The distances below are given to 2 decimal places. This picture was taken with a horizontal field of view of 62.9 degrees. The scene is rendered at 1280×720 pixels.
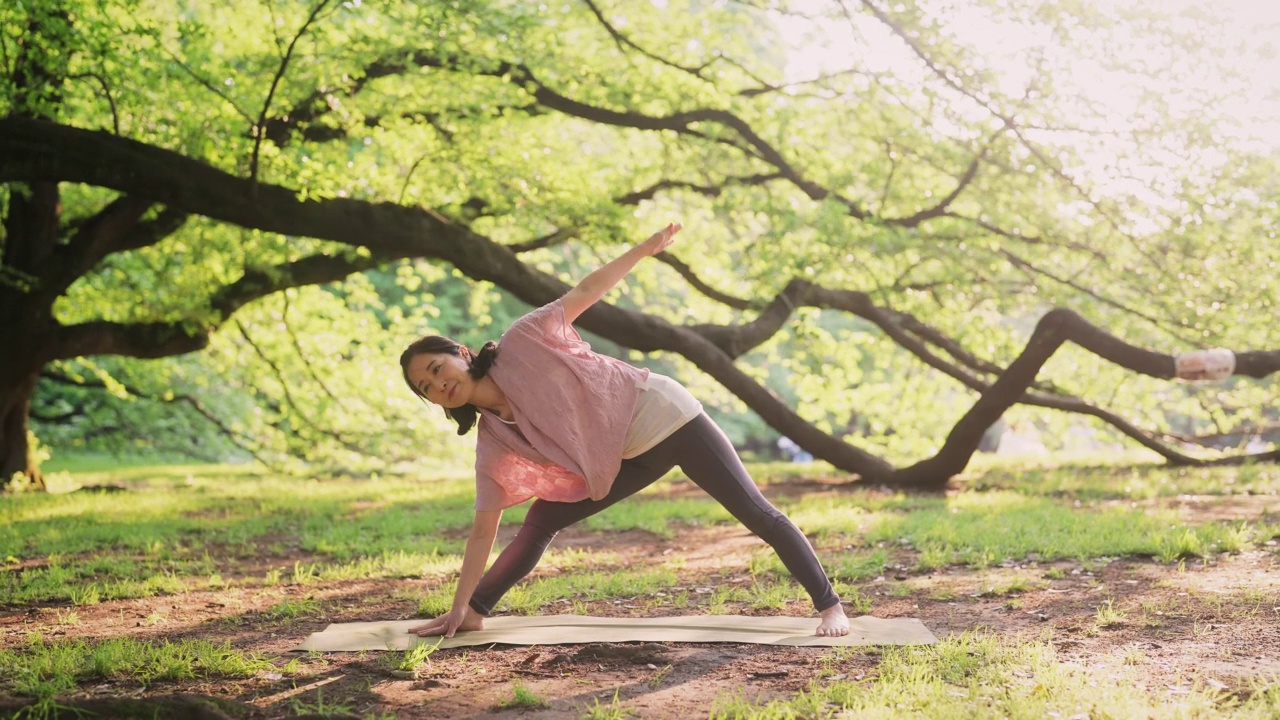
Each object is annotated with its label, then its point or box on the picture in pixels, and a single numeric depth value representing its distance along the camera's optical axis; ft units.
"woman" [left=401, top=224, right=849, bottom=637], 15.21
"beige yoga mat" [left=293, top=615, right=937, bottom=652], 15.43
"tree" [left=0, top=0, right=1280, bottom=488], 30.86
